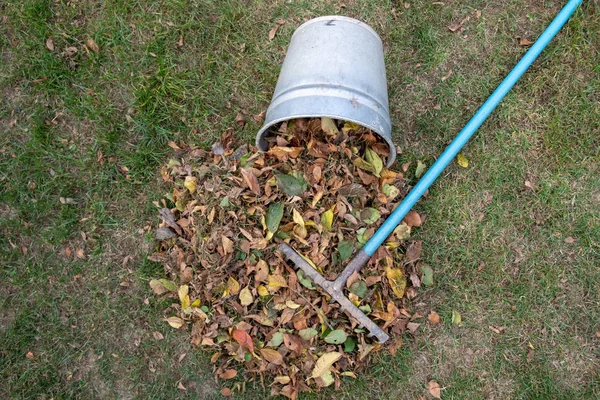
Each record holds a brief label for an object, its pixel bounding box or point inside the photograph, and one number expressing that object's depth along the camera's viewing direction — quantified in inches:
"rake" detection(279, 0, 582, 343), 100.0
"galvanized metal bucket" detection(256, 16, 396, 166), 91.4
